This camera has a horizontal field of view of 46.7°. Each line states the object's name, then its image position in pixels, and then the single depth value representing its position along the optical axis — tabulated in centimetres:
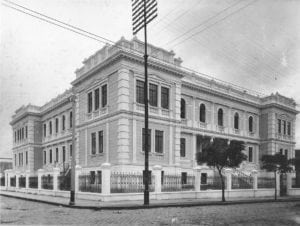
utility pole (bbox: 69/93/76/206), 1631
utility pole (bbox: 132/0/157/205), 1617
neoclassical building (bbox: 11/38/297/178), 2370
